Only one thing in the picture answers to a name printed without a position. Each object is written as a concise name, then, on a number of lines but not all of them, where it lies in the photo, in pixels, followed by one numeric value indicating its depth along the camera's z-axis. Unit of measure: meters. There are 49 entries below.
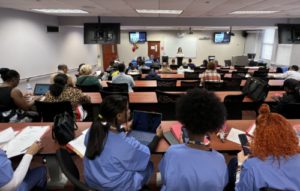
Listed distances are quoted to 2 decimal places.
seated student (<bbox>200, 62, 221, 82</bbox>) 5.07
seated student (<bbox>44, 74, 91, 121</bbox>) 2.90
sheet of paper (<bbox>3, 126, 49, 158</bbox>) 1.71
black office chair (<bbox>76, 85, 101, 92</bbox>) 4.30
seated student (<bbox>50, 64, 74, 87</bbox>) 5.45
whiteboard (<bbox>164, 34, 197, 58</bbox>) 13.82
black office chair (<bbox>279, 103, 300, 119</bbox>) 2.87
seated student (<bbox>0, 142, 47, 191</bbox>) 1.37
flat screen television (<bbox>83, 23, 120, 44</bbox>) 6.61
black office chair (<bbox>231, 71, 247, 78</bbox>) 6.48
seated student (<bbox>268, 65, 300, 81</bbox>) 6.12
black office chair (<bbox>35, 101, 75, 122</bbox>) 2.72
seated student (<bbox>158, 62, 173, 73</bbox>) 7.89
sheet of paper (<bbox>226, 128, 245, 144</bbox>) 1.93
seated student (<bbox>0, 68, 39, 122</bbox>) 3.06
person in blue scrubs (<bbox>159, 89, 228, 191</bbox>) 1.22
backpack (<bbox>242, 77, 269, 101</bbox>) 3.52
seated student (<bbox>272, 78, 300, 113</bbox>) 3.21
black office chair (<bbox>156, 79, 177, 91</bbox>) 4.66
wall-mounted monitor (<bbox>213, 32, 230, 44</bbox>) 13.09
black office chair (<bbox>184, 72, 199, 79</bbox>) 6.22
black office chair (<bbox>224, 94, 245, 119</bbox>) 3.49
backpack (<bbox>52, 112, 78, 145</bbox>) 1.84
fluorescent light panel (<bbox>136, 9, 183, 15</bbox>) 5.67
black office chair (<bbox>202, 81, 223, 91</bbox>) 4.71
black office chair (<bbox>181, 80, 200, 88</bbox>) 4.59
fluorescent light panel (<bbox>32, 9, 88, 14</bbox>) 5.68
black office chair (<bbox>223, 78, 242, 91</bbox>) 5.12
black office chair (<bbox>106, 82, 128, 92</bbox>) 4.07
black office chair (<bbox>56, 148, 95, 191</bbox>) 1.23
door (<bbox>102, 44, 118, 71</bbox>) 12.85
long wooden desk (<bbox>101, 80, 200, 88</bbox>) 4.94
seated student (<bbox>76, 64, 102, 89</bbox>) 4.39
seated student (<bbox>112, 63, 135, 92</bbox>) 4.64
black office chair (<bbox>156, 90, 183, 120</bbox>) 3.37
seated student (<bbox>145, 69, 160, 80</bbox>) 6.04
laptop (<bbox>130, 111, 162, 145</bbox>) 1.95
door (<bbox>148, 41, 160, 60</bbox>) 13.89
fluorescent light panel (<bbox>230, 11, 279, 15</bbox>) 6.00
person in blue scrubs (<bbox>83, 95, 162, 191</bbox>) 1.38
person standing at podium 11.41
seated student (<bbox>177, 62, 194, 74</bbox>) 7.69
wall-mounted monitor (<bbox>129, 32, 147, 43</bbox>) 12.05
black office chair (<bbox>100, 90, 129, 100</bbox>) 3.44
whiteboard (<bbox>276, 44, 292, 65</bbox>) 10.02
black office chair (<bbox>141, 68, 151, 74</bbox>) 7.89
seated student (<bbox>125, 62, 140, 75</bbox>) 7.06
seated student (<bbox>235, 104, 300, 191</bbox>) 1.20
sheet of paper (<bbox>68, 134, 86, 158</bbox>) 1.70
